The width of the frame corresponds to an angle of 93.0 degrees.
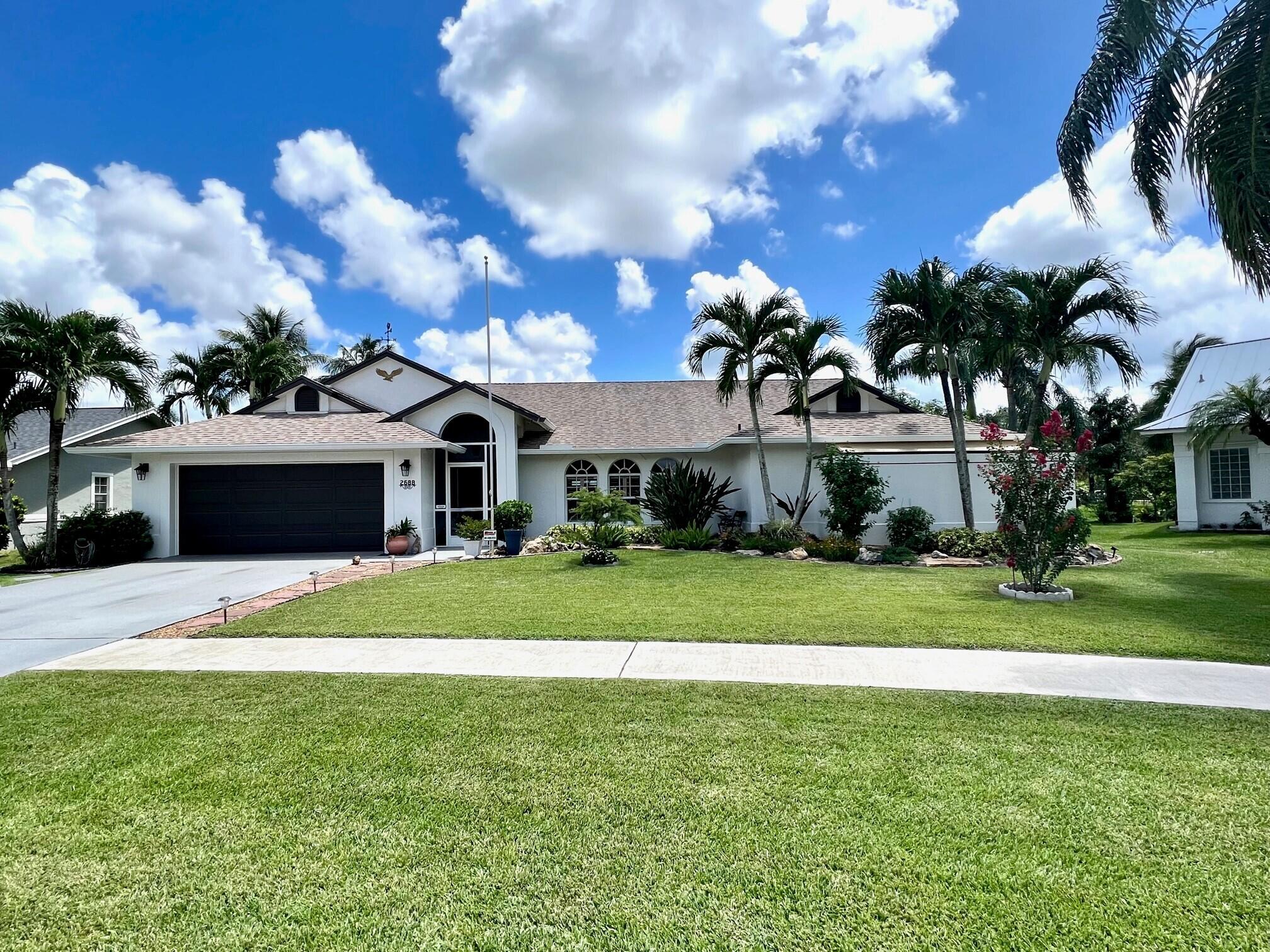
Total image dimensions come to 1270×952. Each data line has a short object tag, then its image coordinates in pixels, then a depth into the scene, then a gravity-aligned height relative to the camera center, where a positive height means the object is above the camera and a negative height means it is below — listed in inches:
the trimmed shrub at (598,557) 562.6 -63.8
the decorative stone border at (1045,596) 382.6 -77.5
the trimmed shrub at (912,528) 617.3 -51.3
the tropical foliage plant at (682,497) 716.0 -14.0
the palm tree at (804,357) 636.1 +134.5
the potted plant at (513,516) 689.6 -27.6
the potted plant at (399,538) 671.8 -47.7
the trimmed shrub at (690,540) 658.8 -58.8
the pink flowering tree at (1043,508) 385.1 -21.6
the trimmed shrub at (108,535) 622.5 -32.0
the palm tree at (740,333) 652.7 +166.8
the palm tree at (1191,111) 329.7 +224.7
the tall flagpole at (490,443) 706.2 +60.5
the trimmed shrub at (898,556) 563.8 -72.2
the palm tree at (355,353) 1529.3 +369.4
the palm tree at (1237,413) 767.1 +72.2
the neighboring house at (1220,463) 827.4 +8.9
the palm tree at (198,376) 1133.7 +237.9
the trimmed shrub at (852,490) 608.7 -9.6
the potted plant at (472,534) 674.8 -46.1
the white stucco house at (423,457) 678.5 +42.5
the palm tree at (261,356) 1130.7 +279.8
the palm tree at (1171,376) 1299.2 +209.4
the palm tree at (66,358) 593.9 +151.2
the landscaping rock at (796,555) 584.1 -71.6
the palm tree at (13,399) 600.7 +111.4
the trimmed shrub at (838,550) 580.1 -66.8
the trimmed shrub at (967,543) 578.2 -65.0
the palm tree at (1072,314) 669.9 +179.6
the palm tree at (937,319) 625.3 +169.6
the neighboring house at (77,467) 836.6 +57.2
